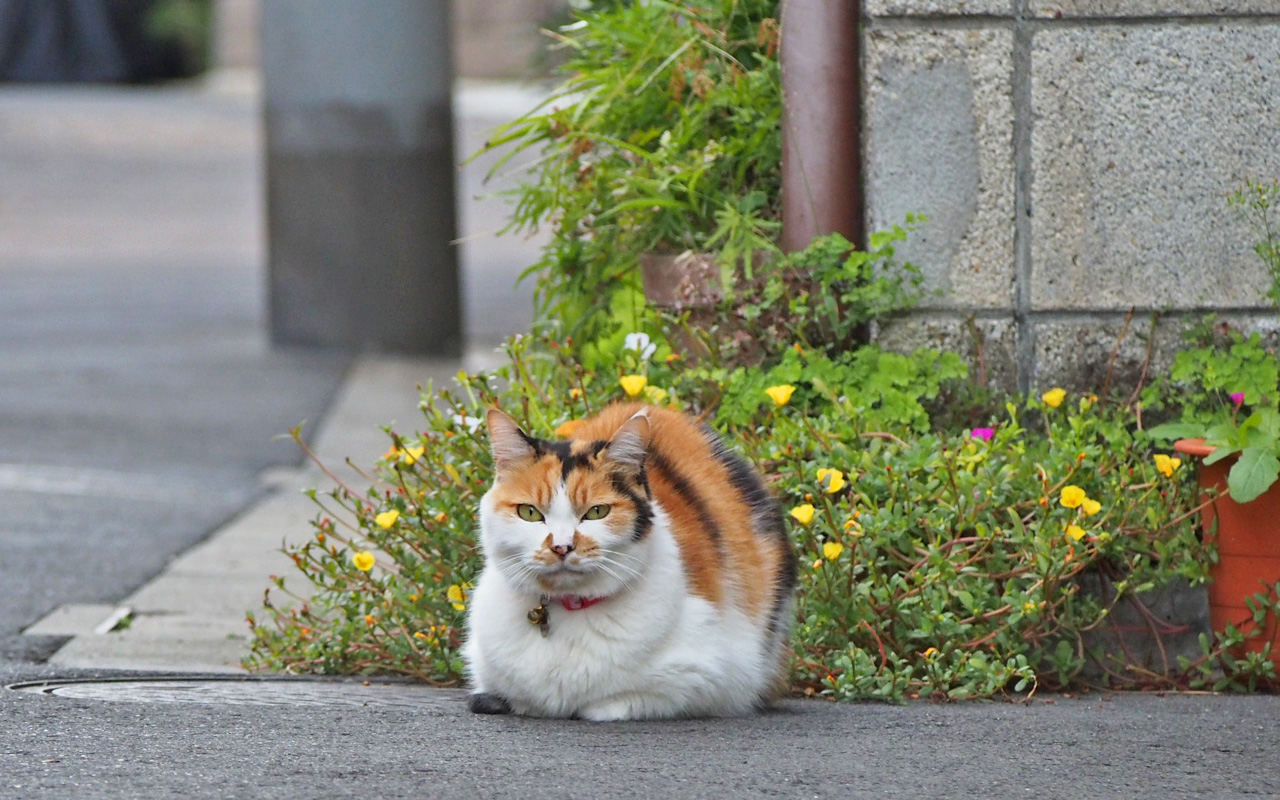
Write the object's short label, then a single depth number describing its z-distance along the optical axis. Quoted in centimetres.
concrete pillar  1994
